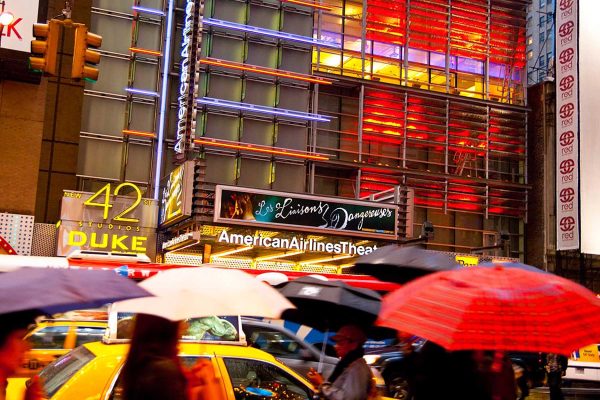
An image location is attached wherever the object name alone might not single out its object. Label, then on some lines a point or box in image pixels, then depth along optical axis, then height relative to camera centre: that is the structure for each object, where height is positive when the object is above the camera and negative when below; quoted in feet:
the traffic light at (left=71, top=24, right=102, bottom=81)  41.22 +9.94
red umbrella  14.99 -1.18
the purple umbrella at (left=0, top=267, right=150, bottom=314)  13.79 -1.09
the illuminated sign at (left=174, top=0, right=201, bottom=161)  81.51 +16.43
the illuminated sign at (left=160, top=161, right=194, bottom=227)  72.49 +4.47
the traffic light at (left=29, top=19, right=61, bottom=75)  40.57 +10.03
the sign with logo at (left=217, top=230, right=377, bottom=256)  76.95 +0.21
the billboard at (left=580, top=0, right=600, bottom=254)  95.66 +16.01
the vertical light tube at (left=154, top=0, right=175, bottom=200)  86.58 +16.14
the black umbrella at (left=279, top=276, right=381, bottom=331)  23.56 -1.76
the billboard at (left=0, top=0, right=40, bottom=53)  69.77 +19.49
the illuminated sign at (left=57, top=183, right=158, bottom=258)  79.71 +1.55
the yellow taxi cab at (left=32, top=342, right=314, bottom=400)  21.72 -4.13
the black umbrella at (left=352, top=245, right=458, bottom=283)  23.56 -0.39
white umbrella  16.35 -1.29
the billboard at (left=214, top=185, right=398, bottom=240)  74.02 +3.42
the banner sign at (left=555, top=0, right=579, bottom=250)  94.07 +16.50
